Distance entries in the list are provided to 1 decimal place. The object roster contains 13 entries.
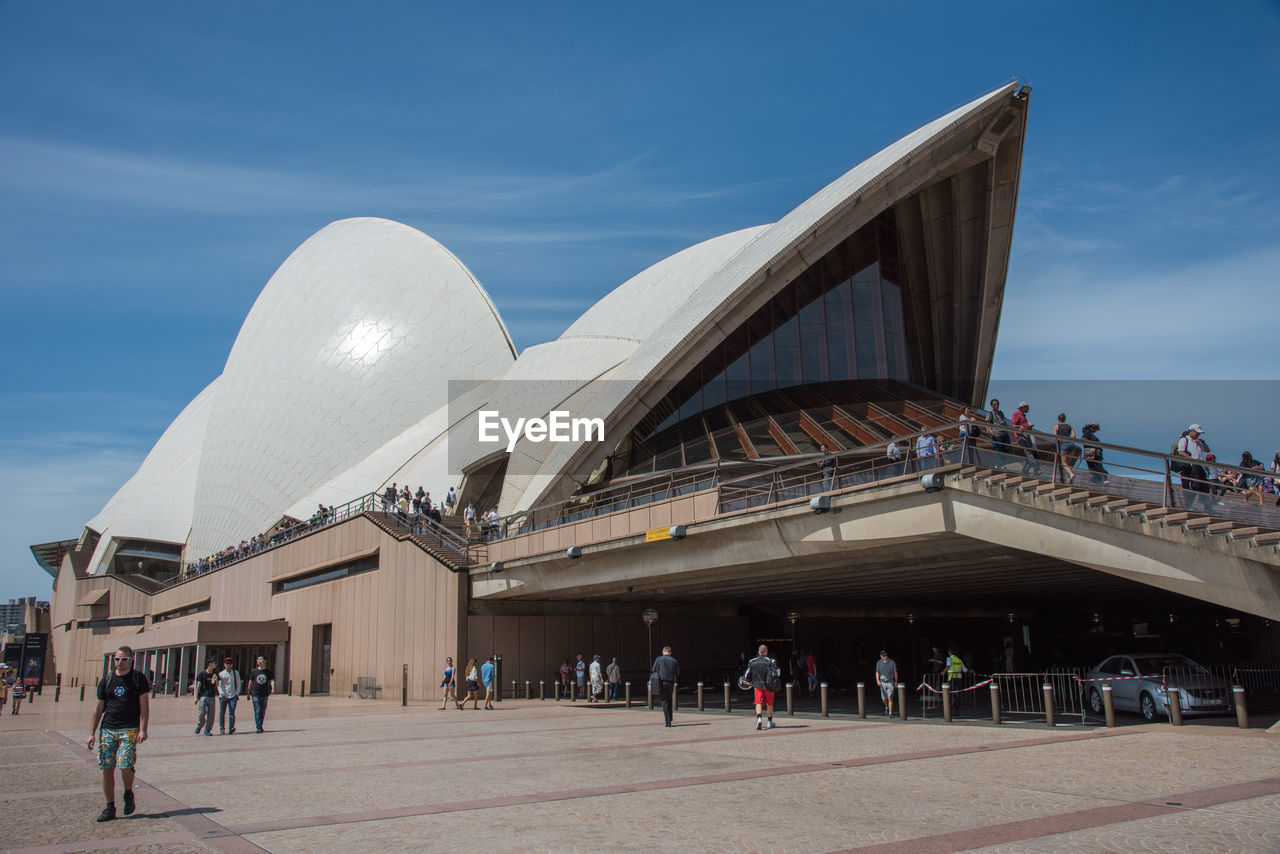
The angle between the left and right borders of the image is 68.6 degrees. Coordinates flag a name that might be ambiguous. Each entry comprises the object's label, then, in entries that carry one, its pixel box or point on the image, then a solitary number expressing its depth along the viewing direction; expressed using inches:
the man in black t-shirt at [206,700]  636.1
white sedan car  573.3
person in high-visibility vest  625.6
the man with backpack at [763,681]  556.1
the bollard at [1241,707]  477.7
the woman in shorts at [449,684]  887.7
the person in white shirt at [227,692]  652.1
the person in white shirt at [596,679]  874.4
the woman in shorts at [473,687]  872.3
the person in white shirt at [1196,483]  491.8
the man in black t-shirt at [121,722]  297.4
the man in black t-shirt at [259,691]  656.4
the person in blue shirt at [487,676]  877.8
